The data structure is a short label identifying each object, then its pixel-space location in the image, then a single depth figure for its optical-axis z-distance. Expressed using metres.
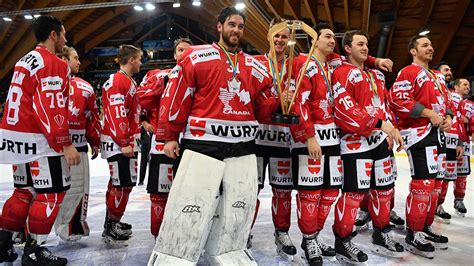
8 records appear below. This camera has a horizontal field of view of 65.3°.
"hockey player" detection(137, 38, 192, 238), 2.64
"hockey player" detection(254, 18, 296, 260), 2.84
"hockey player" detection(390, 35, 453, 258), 2.96
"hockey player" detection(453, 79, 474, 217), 4.28
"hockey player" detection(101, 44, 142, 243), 3.04
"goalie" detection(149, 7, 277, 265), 1.96
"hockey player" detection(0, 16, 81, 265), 2.33
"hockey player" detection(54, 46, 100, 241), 3.05
